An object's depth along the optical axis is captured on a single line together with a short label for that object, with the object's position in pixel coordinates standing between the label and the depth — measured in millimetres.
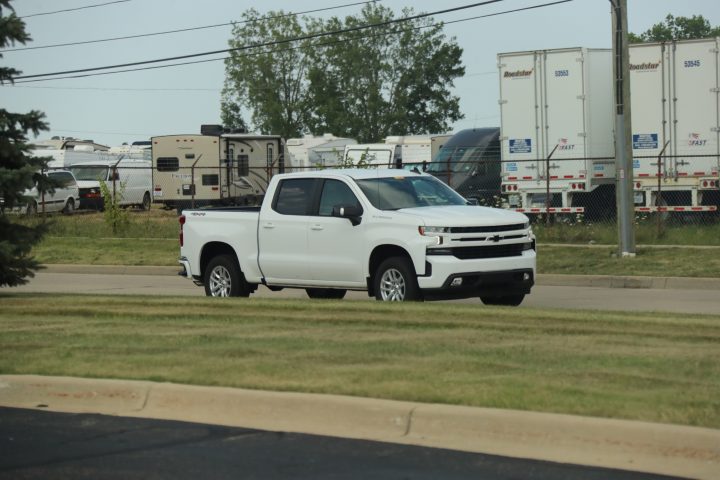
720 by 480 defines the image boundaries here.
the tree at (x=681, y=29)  136500
